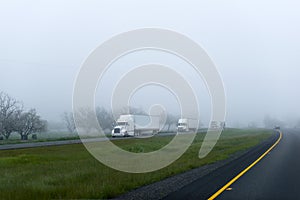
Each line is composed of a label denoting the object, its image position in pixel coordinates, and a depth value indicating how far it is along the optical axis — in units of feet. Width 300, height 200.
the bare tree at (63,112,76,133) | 385.91
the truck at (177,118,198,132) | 258.16
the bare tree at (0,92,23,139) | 238.68
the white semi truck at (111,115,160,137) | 204.03
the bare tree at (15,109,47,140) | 245.65
